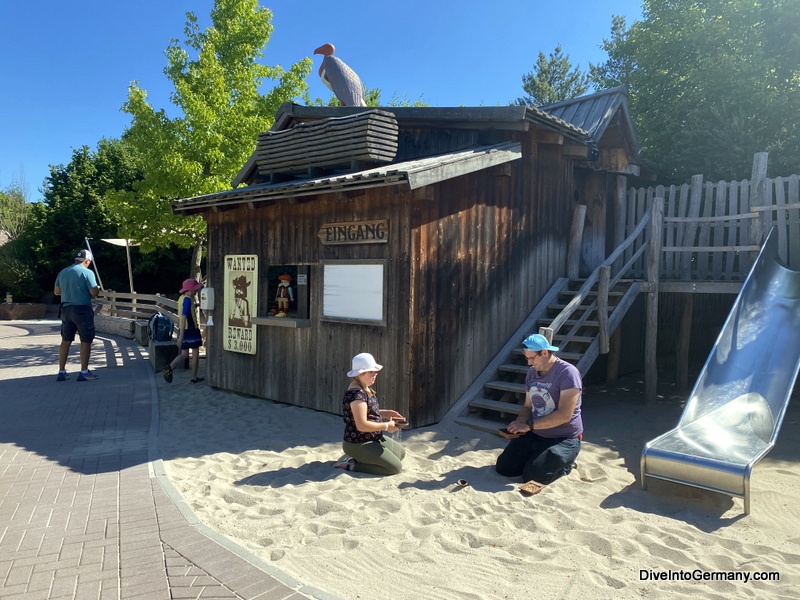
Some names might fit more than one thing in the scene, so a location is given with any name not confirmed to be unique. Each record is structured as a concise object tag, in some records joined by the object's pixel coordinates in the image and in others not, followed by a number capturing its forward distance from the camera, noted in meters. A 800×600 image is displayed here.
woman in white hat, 5.45
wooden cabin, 7.25
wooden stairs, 7.50
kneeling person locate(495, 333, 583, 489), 5.40
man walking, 9.98
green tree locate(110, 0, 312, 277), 15.59
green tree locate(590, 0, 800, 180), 11.76
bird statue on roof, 9.81
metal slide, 4.89
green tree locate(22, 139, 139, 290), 28.28
